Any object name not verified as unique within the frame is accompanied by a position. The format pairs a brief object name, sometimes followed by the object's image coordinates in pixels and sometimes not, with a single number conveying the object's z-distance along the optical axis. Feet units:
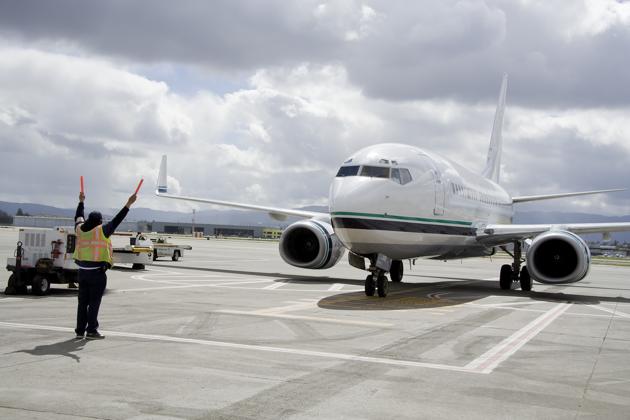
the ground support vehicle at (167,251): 111.04
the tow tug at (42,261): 49.11
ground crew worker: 30.68
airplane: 53.57
